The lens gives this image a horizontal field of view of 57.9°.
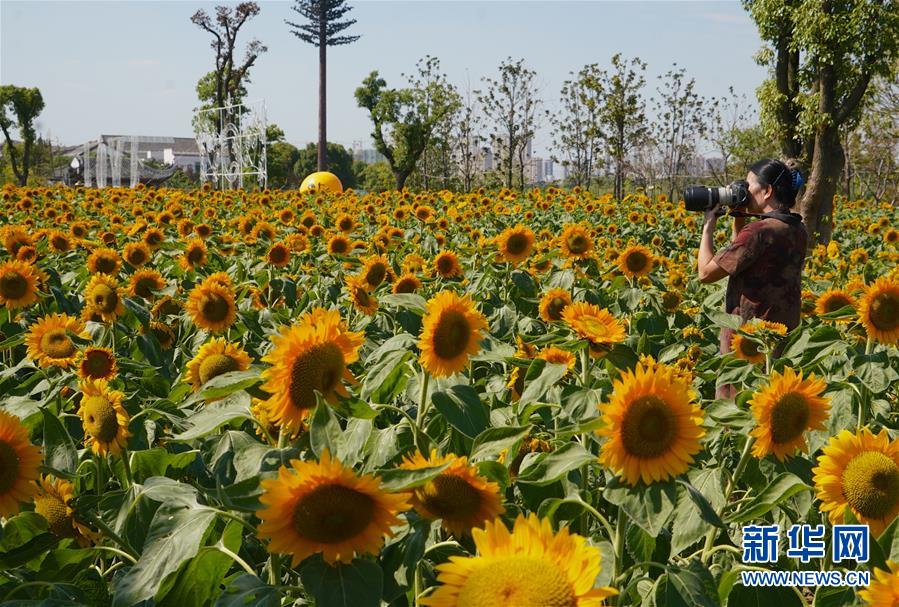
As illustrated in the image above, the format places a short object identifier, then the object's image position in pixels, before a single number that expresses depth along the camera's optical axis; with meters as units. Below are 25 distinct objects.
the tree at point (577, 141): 32.10
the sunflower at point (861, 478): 1.72
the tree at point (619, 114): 26.70
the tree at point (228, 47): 44.44
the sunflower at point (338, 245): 5.39
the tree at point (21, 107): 56.12
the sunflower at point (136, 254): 5.02
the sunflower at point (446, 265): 4.43
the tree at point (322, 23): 50.06
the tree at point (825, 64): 11.91
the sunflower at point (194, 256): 4.97
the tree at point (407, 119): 37.72
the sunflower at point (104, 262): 4.54
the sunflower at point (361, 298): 3.54
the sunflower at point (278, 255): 4.85
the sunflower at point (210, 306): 3.25
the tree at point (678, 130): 31.91
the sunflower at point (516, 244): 4.89
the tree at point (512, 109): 33.34
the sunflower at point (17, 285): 3.63
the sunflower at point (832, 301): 3.91
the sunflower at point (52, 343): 2.84
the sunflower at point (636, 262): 4.84
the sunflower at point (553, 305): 3.62
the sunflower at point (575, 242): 5.01
